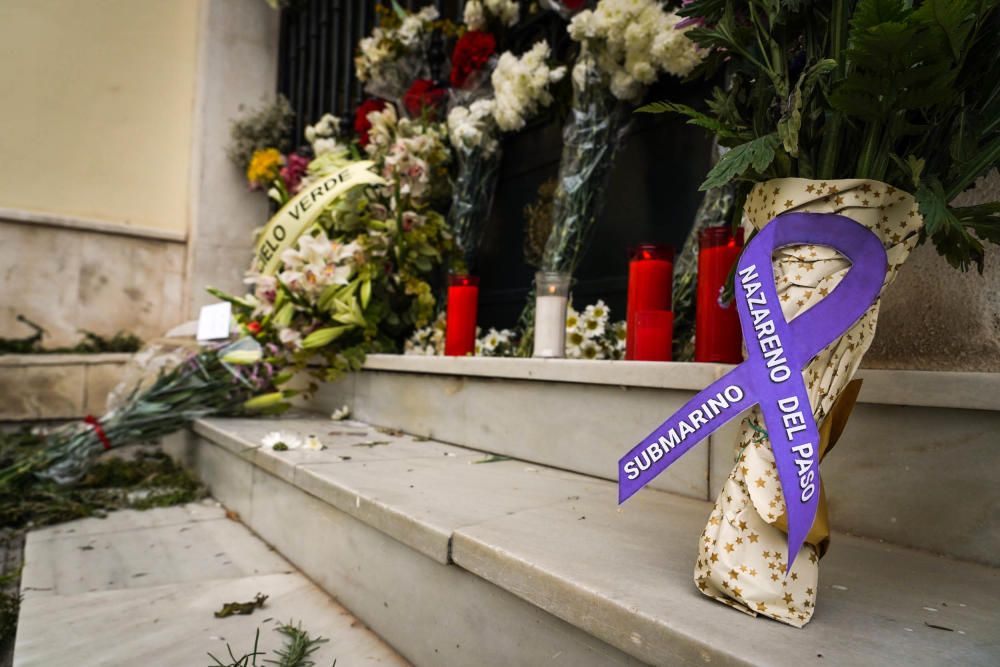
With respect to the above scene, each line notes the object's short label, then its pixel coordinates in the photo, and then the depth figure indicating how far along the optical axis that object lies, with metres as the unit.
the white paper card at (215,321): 2.69
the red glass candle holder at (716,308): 1.18
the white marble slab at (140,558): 1.37
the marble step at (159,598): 1.04
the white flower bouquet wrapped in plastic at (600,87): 1.63
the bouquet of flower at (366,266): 2.26
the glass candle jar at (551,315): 1.61
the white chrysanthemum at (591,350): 1.70
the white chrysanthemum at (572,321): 1.74
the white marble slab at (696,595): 0.59
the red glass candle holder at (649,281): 1.38
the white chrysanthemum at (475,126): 2.33
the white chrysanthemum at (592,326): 1.71
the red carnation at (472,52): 2.34
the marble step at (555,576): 0.62
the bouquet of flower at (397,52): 2.66
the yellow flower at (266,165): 3.73
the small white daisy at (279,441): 1.70
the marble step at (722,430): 0.86
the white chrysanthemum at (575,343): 1.72
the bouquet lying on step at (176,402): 2.13
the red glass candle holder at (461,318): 1.95
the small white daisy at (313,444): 1.71
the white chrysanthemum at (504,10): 2.35
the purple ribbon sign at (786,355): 0.61
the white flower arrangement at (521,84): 2.05
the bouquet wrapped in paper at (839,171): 0.60
